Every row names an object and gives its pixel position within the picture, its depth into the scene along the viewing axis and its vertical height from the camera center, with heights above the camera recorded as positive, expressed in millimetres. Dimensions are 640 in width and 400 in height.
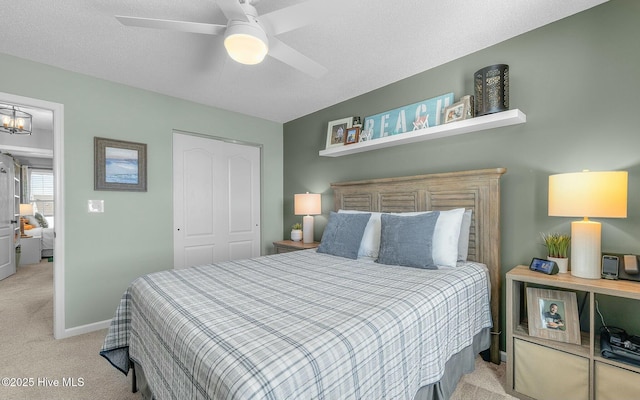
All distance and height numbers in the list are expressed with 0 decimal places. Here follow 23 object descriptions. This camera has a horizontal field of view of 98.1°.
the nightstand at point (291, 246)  3384 -580
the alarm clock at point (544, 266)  1777 -443
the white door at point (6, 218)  4512 -319
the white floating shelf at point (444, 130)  2090 +593
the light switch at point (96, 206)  2779 -66
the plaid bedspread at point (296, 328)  885 -523
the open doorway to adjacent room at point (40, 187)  2580 +243
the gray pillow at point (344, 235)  2502 -338
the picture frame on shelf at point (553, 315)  1674 -731
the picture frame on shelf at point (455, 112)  2350 +750
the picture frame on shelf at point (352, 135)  3197 +742
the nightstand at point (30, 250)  5641 -1048
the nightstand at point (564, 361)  1470 -938
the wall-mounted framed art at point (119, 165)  2812 +365
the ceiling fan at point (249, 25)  1461 +983
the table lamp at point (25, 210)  6457 -244
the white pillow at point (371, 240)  2529 -381
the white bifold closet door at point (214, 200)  3395 -12
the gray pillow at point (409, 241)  2049 -329
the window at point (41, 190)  6969 +240
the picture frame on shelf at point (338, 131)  3357 +852
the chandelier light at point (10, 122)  3742 +1071
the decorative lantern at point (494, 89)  2141 +858
